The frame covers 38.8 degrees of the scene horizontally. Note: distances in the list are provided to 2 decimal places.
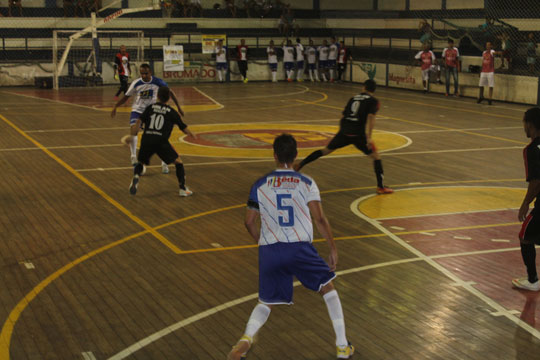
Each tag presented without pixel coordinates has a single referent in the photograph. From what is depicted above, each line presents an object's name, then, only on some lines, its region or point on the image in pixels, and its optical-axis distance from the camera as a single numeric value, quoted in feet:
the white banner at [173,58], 127.65
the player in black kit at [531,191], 26.43
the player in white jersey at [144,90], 49.42
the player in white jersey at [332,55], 128.26
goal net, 116.37
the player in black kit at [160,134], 42.39
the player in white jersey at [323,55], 130.18
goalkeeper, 98.84
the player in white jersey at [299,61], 130.52
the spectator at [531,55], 96.78
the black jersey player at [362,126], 44.06
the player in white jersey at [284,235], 20.53
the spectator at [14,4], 135.44
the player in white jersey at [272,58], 129.08
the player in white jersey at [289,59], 130.52
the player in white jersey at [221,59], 126.82
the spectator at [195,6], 148.25
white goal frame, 113.39
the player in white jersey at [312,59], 130.31
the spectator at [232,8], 150.61
